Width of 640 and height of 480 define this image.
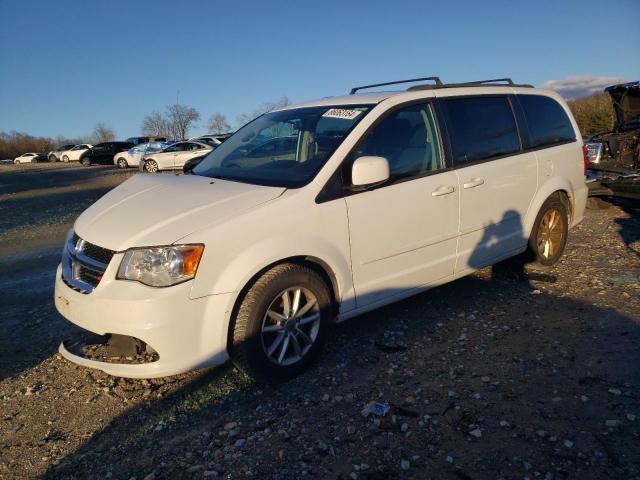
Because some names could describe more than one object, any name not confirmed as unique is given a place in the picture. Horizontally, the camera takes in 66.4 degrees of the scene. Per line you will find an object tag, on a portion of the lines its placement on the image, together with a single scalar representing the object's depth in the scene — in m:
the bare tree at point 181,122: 71.05
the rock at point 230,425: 2.87
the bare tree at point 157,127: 73.75
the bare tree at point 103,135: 92.73
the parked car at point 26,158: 53.06
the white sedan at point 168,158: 24.10
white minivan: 2.86
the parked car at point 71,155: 42.16
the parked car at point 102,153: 34.91
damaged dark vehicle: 7.86
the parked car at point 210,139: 27.34
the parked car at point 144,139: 38.72
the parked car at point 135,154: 28.59
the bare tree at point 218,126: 70.06
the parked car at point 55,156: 44.56
